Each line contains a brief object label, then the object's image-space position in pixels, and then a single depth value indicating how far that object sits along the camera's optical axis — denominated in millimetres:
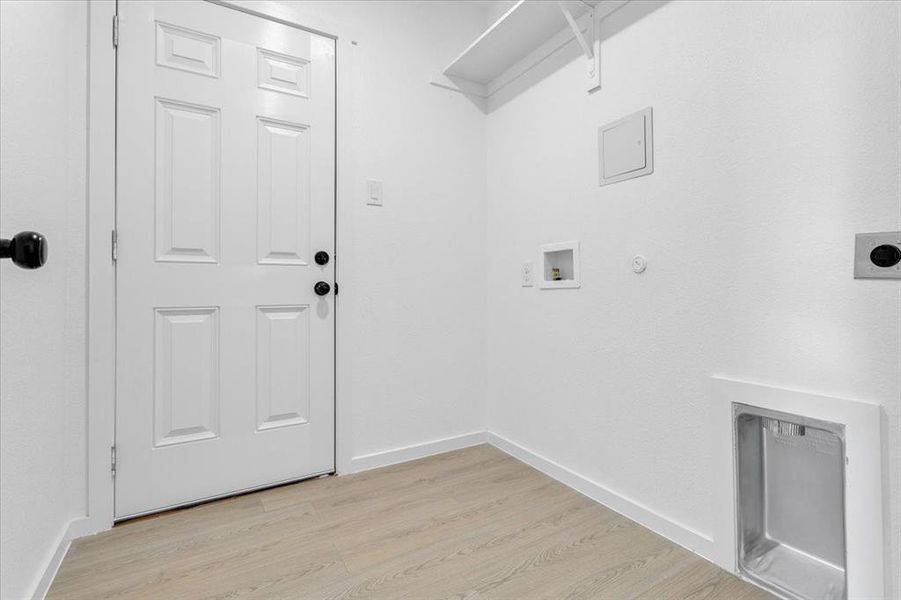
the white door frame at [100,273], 1489
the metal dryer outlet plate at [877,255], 971
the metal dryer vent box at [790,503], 1117
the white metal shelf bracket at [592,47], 1680
